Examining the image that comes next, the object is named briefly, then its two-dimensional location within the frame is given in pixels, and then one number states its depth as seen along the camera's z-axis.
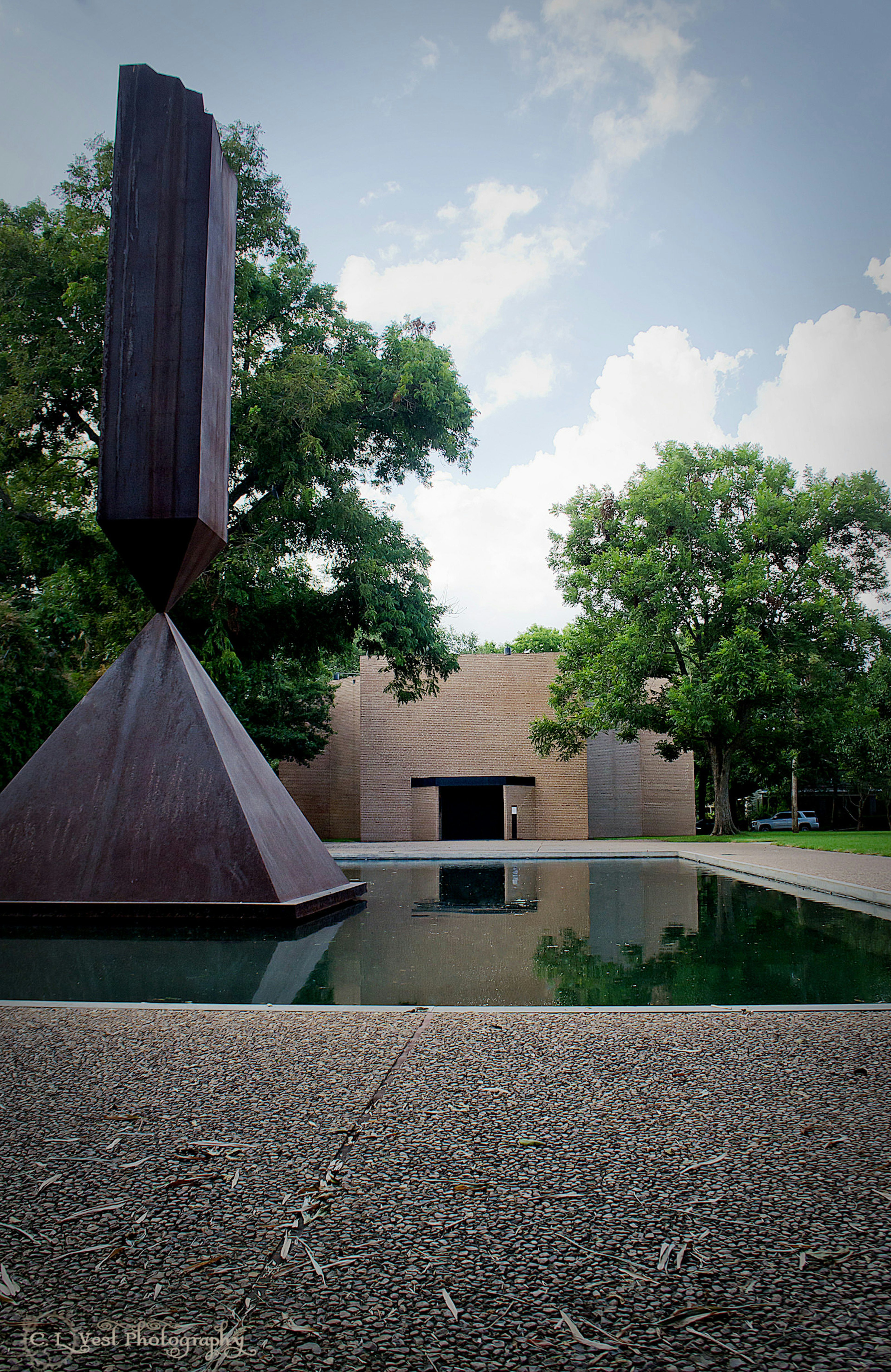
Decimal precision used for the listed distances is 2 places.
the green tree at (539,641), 50.53
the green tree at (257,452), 16.70
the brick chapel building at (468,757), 29.61
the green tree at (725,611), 24.39
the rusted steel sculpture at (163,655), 7.19
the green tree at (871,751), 31.92
